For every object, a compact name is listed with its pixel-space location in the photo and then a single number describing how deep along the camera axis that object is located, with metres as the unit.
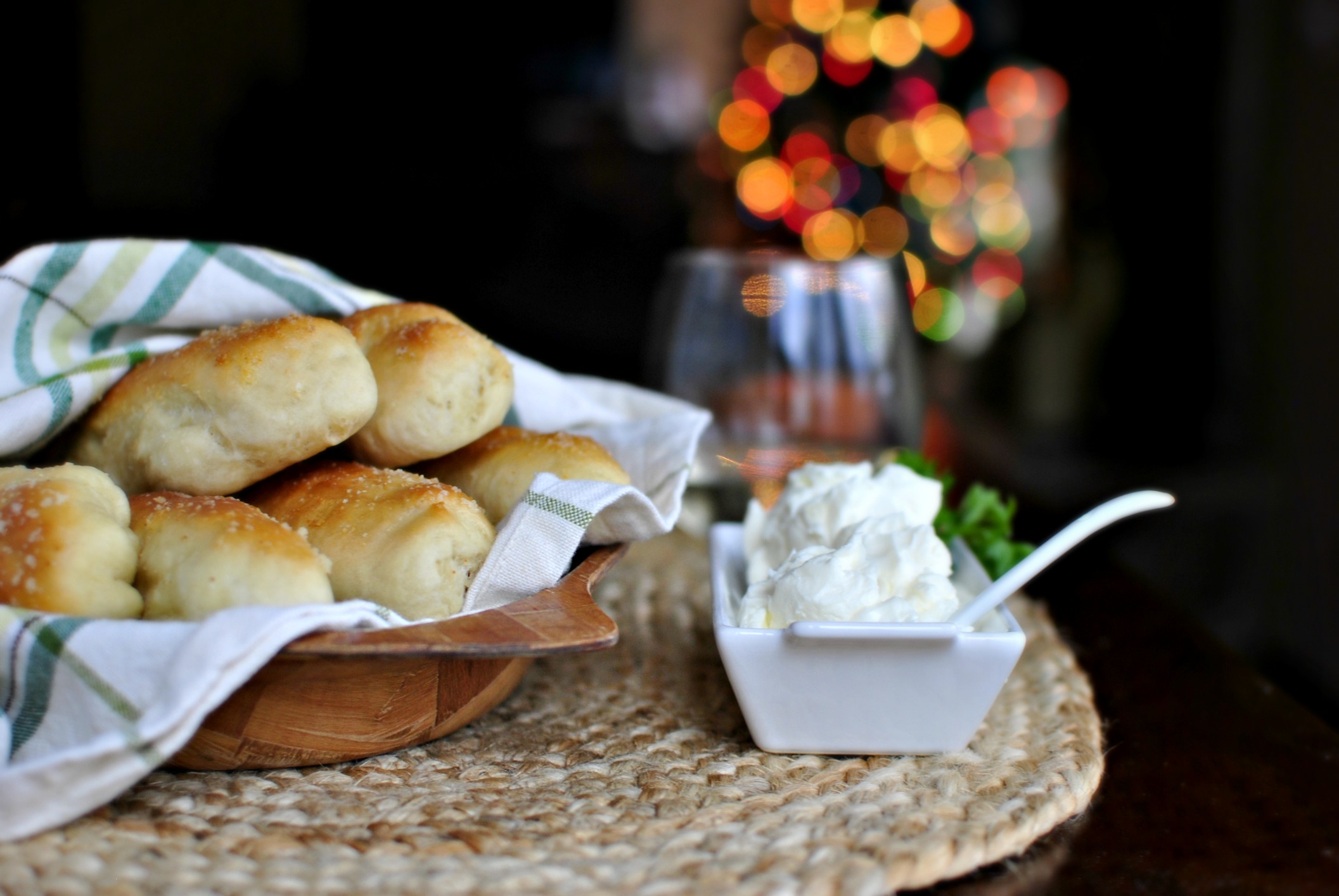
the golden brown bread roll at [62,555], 0.68
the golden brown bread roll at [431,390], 0.89
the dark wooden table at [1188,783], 0.67
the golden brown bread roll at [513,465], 0.93
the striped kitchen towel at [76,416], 0.62
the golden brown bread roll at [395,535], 0.76
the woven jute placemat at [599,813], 0.62
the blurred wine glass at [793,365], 1.37
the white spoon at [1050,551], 0.79
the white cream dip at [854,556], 0.78
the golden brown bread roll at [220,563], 0.69
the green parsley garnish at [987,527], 1.03
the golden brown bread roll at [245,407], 0.82
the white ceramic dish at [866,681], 0.74
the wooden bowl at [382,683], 0.65
